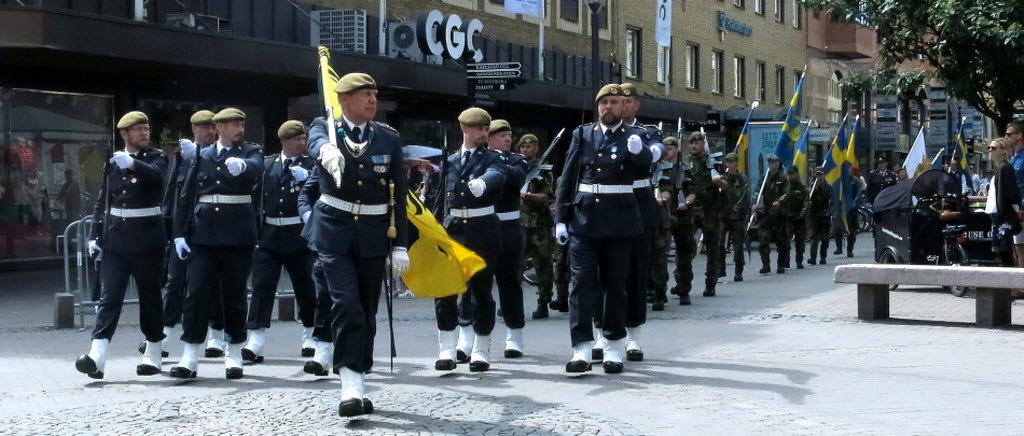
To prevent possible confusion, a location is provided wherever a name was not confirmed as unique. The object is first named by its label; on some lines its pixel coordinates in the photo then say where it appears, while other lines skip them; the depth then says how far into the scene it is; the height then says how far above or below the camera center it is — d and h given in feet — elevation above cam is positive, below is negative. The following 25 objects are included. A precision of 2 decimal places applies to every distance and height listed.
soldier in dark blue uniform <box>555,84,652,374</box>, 33.09 -0.03
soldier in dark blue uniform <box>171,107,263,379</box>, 33.45 -0.20
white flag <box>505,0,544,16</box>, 87.10 +12.00
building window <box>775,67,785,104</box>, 163.94 +14.29
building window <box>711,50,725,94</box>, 143.74 +13.70
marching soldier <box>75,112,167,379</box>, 33.24 -0.32
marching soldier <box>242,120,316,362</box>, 36.29 -0.52
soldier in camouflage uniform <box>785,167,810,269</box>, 75.15 +0.45
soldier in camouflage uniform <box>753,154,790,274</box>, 72.23 -0.08
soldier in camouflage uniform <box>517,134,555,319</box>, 48.78 -0.27
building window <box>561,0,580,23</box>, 114.01 +15.48
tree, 72.12 +8.63
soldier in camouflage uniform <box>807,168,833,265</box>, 80.28 +0.22
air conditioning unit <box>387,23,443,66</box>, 82.23 +9.36
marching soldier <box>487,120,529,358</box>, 35.68 -0.59
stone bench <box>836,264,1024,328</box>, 42.63 -1.81
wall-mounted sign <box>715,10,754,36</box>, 144.36 +18.58
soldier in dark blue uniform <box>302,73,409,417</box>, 27.14 +0.01
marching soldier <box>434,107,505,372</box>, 34.30 +0.04
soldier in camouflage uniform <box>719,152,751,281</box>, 66.69 +0.46
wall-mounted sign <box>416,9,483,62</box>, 81.56 +9.88
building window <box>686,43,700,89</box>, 138.41 +13.76
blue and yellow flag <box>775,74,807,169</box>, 84.23 +4.69
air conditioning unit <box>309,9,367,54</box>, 78.12 +9.68
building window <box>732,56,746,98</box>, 151.13 +13.89
